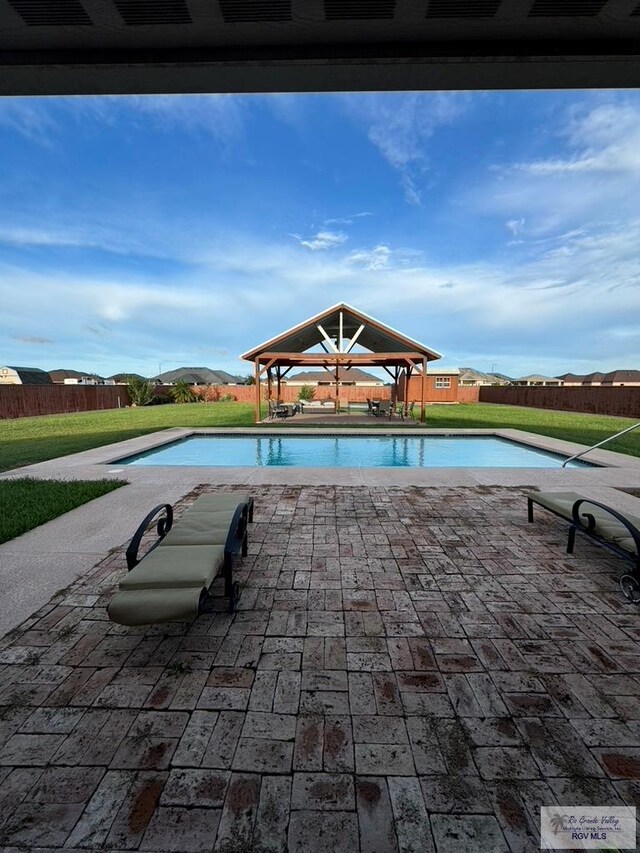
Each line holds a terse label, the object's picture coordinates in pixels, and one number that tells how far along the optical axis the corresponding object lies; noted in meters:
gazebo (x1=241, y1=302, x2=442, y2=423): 17.73
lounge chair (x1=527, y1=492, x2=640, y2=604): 3.30
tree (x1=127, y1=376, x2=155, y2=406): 32.31
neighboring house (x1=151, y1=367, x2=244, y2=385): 62.29
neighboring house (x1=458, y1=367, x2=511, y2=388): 72.39
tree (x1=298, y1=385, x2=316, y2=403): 32.72
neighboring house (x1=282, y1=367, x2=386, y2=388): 38.44
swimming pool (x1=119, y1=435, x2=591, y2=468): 10.78
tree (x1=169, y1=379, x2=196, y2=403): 36.69
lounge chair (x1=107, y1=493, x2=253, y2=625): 2.37
